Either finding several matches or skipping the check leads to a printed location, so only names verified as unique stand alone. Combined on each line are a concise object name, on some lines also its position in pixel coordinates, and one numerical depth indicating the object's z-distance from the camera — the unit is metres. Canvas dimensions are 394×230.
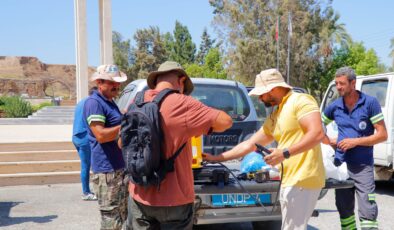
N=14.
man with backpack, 2.44
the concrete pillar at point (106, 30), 18.89
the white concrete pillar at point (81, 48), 18.88
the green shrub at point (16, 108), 25.44
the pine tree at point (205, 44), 68.75
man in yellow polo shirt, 2.93
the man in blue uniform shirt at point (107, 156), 3.47
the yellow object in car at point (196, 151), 3.83
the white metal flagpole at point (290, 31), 29.85
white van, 6.95
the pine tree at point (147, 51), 62.88
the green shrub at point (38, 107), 30.07
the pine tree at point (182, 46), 65.38
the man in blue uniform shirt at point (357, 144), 3.89
